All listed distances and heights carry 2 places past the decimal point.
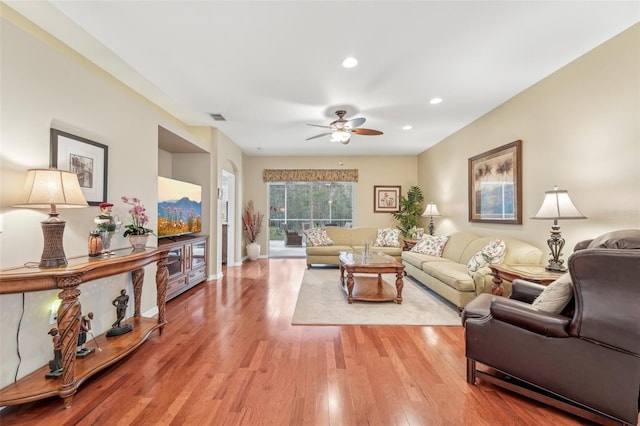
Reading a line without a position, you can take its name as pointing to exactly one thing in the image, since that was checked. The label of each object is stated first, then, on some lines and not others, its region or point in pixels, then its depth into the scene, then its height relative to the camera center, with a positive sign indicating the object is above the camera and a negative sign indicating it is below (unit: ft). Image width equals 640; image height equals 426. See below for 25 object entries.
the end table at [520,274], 8.00 -1.86
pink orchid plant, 8.86 -0.16
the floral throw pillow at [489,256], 10.74 -1.68
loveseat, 19.56 -2.42
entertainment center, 12.25 -2.46
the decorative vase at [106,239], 7.57 -0.72
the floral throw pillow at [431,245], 15.94 -1.86
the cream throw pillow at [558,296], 5.63 -1.74
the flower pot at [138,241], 8.81 -0.88
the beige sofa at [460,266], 10.35 -2.47
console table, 5.23 -2.30
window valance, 23.89 +3.53
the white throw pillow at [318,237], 20.50 -1.78
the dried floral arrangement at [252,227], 22.57 -1.09
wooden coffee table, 12.04 -3.07
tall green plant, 22.31 +0.39
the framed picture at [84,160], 6.93 +1.52
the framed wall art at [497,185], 11.73 +1.45
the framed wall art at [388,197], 24.04 +1.59
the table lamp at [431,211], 18.33 +0.25
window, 25.05 +0.98
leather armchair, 4.80 -2.53
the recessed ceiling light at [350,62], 8.74 +5.08
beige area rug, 10.14 -3.99
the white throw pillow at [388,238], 20.68 -1.82
